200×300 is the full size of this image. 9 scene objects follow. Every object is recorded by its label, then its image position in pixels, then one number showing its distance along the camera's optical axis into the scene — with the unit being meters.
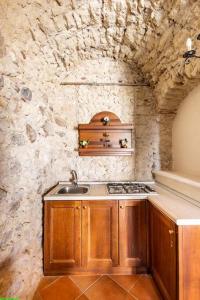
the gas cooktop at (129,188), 1.91
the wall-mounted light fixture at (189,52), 1.13
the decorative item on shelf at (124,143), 2.46
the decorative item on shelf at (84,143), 2.43
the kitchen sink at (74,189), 2.25
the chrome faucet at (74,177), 2.40
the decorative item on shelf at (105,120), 2.44
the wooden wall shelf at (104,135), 2.46
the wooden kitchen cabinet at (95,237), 1.80
